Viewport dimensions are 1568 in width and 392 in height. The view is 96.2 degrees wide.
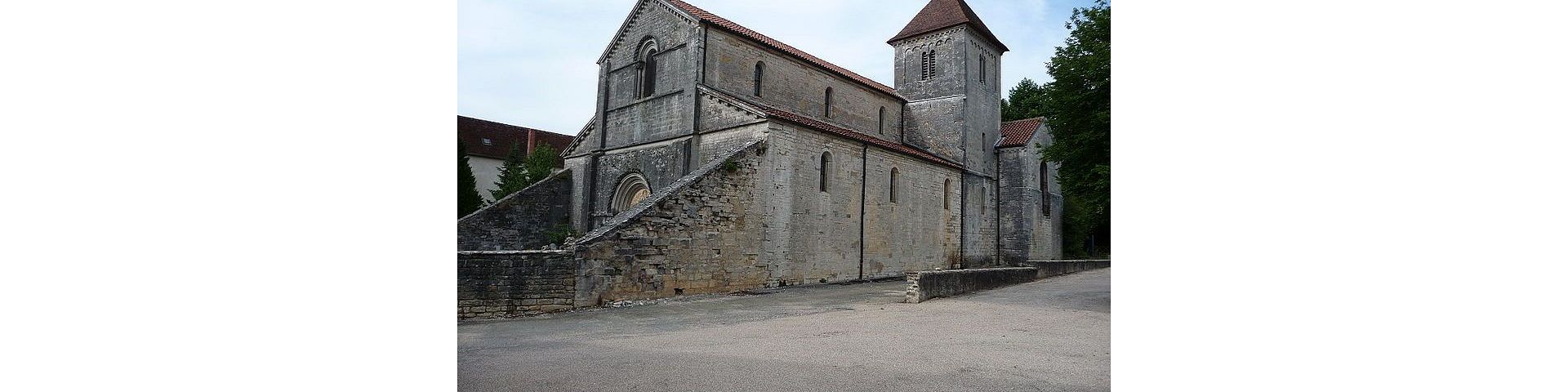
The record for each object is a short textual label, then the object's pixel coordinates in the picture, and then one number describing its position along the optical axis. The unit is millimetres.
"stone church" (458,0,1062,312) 14812
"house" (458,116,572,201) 37281
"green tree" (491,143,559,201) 29047
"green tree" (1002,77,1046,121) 41319
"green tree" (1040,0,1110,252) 13211
